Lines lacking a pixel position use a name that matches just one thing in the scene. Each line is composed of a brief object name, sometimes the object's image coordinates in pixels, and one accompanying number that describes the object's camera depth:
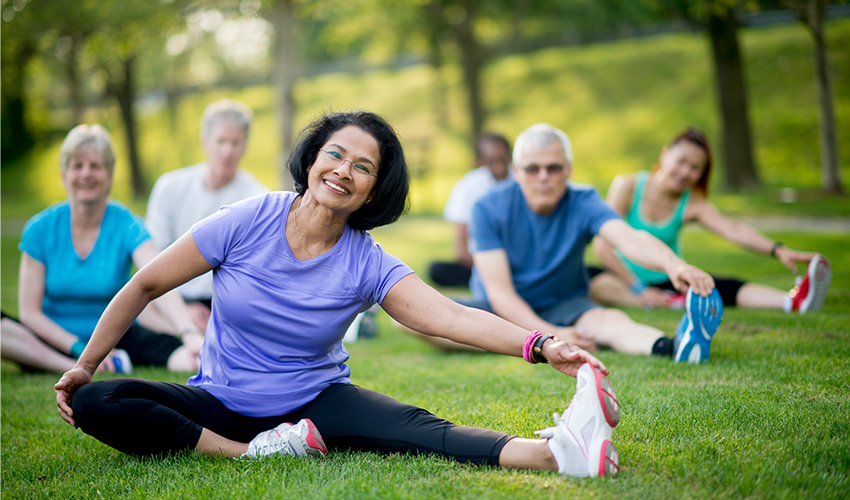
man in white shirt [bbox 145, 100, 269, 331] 6.38
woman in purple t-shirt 3.03
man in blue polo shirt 5.06
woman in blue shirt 5.12
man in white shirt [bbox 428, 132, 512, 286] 8.80
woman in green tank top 6.46
